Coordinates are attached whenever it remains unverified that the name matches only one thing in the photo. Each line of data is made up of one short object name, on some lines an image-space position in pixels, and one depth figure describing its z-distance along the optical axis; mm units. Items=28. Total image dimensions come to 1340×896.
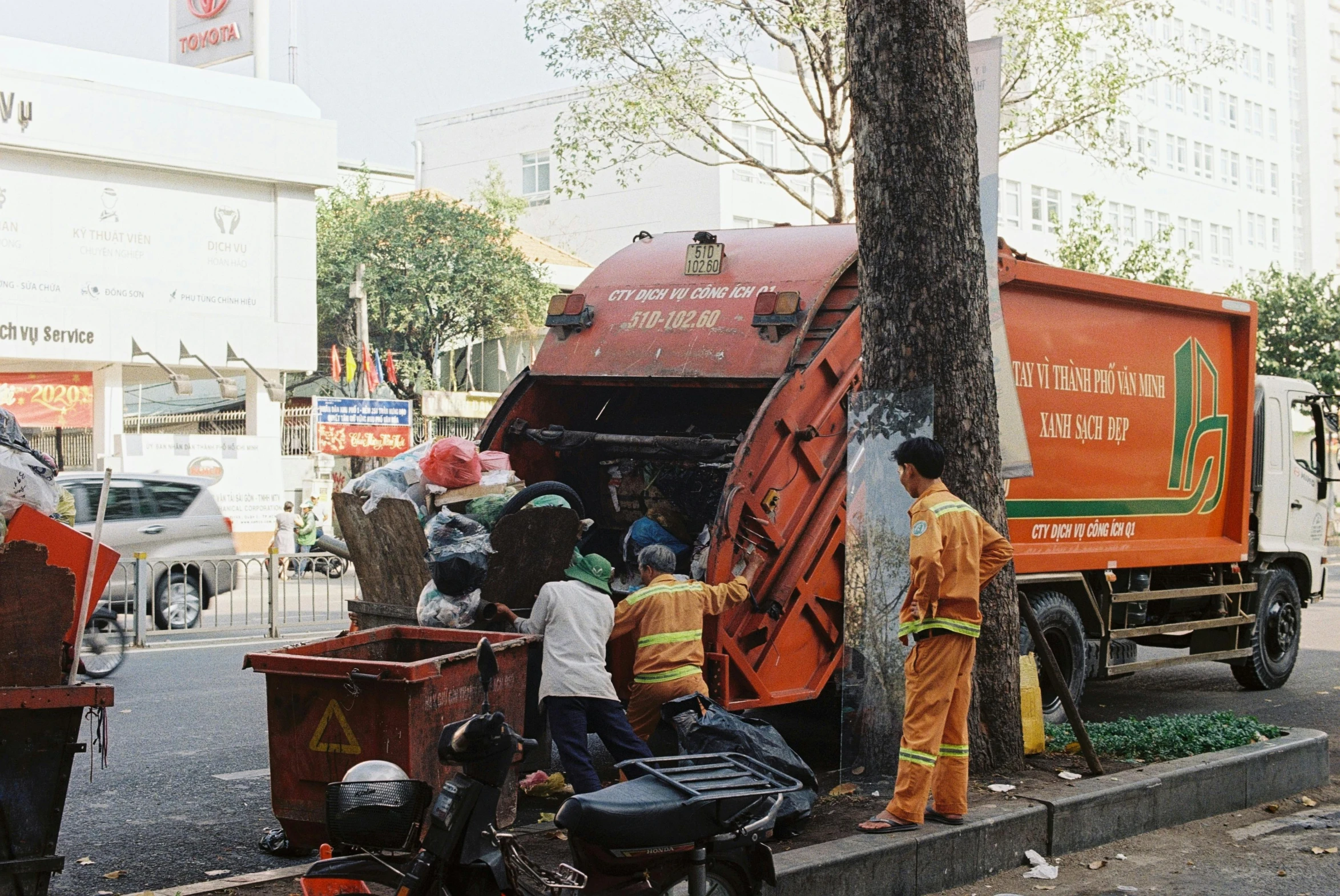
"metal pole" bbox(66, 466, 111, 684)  4064
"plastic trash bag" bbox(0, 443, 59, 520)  4668
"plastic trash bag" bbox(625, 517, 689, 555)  7109
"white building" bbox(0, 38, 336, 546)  22109
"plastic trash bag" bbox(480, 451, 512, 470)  7129
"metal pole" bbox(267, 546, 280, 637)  14070
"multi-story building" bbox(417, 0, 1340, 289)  39719
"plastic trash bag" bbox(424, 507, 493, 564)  6316
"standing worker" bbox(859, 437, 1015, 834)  5297
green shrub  6656
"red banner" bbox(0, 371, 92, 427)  22391
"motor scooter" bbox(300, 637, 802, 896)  3504
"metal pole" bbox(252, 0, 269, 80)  27453
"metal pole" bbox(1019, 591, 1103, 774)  6117
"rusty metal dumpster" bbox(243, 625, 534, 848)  4766
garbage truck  6793
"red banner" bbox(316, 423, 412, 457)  25812
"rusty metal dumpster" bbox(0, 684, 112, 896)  3979
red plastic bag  6852
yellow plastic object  6578
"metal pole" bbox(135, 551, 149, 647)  13023
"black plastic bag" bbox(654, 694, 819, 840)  5613
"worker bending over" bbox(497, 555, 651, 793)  5508
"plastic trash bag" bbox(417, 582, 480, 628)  5898
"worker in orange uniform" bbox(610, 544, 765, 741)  5965
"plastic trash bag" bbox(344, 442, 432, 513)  6969
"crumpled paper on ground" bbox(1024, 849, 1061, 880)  5395
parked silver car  14086
